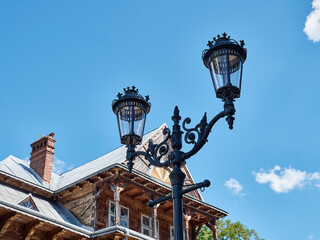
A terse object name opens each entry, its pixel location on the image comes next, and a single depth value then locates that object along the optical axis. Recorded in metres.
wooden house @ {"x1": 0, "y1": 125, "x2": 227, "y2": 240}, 15.90
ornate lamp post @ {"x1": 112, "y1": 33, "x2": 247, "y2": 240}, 6.37
